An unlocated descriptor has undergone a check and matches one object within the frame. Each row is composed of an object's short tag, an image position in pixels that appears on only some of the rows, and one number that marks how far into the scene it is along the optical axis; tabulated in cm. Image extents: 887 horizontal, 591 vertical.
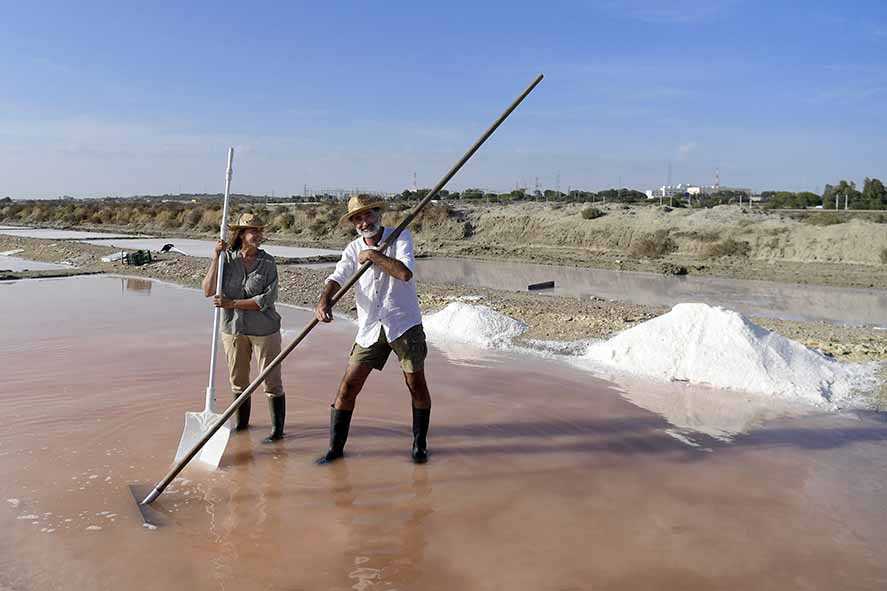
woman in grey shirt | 430
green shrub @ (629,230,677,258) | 2261
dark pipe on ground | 1467
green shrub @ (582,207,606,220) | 2822
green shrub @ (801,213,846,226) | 2223
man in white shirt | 395
